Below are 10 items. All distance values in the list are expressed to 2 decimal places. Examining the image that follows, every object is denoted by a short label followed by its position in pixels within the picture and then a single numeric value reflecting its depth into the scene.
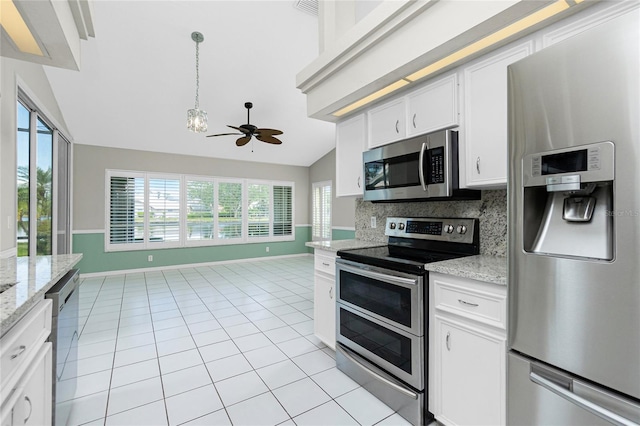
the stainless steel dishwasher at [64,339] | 1.43
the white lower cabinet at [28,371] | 0.92
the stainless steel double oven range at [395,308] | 1.70
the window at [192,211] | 5.73
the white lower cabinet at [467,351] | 1.38
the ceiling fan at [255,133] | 4.42
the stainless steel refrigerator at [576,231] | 0.89
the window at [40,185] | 2.94
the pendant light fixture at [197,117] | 3.58
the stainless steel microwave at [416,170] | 1.89
